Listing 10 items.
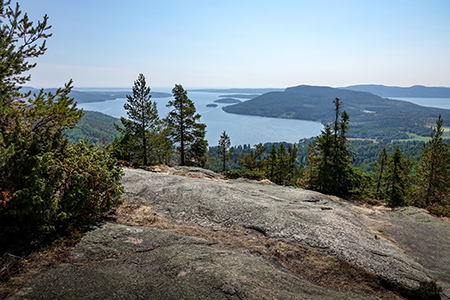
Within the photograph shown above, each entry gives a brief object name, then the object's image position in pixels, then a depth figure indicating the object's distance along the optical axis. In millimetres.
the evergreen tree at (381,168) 39544
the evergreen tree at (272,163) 42656
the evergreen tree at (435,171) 29078
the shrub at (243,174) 25266
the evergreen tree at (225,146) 50125
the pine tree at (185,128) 31219
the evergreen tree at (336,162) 27984
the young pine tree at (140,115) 27969
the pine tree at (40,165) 5758
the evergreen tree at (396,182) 32350
